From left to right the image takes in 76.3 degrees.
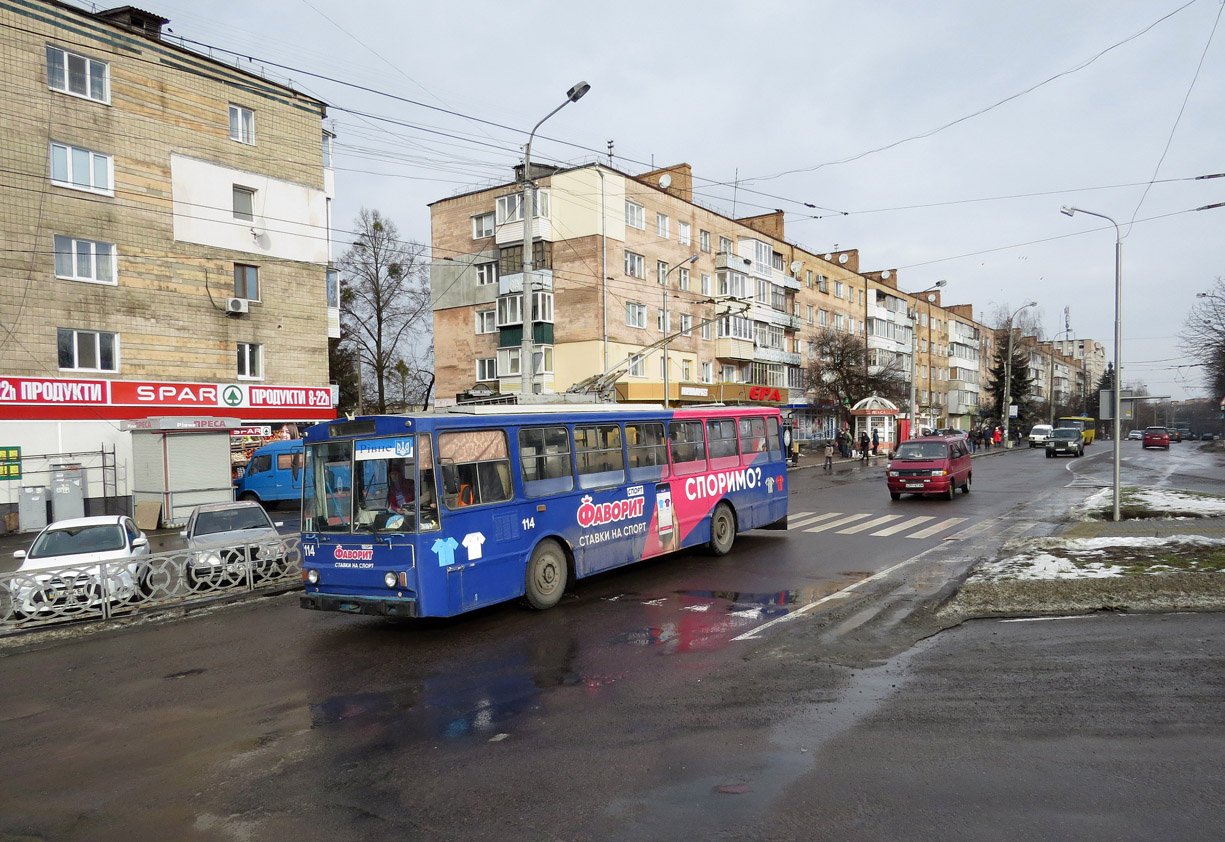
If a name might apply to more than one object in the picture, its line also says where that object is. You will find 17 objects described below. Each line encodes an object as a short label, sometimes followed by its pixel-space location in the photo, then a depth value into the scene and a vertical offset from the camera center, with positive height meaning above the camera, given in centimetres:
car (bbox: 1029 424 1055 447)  6278 -206
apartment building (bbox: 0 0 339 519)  2202 +596
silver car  1232 -200
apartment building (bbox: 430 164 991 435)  4159 +747
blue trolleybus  909 -114
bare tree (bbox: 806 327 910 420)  5266 +270
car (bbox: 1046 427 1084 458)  4912 -217
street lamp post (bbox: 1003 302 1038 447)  5917 +37
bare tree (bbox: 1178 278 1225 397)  4662 +382
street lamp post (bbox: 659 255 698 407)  3912 +546
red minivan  2455 -181
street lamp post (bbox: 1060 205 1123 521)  1719 +208
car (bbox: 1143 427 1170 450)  5822 -235
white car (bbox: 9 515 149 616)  1072 -203
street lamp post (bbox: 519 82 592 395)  1888 +414
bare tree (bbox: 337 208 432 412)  4512 +755
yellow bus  7600 -158
